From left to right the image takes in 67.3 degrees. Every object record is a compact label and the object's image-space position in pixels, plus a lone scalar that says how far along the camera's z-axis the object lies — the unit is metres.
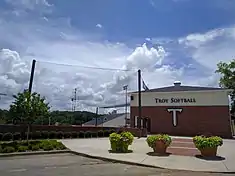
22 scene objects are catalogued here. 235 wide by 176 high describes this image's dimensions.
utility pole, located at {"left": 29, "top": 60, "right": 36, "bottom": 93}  13.79
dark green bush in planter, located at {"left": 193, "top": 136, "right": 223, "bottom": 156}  8.93
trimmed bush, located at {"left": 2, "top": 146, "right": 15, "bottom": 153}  9.15
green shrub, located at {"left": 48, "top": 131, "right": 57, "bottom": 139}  15.67
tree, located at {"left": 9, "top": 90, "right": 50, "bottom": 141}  11.43
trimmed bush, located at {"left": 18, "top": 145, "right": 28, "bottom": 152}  9.45
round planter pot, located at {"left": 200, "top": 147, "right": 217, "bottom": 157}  8.94
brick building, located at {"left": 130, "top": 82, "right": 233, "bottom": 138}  21.99
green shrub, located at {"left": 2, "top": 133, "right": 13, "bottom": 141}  13.45
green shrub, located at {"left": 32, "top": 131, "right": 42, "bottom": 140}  15.10
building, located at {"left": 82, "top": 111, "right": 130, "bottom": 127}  38.46
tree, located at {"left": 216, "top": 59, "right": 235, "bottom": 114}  29.59
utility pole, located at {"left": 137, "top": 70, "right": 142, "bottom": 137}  18.75
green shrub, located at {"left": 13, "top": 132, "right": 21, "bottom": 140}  13.89
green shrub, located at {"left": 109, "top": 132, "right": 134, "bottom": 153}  9.87
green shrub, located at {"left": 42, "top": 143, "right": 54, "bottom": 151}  9.91
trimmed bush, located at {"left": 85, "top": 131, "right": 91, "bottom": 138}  17.25
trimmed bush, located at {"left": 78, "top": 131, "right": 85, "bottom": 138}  16.94
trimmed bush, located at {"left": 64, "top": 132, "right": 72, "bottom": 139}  16.29
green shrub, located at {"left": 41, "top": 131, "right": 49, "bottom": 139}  15.45
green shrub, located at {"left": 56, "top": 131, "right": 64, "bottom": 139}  16.01
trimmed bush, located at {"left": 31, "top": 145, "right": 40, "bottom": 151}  9.76
